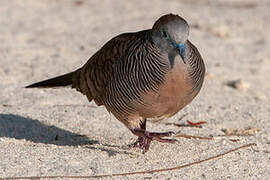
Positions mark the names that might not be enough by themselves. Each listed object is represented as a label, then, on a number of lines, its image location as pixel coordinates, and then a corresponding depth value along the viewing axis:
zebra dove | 9.37
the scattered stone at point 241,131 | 11.69
